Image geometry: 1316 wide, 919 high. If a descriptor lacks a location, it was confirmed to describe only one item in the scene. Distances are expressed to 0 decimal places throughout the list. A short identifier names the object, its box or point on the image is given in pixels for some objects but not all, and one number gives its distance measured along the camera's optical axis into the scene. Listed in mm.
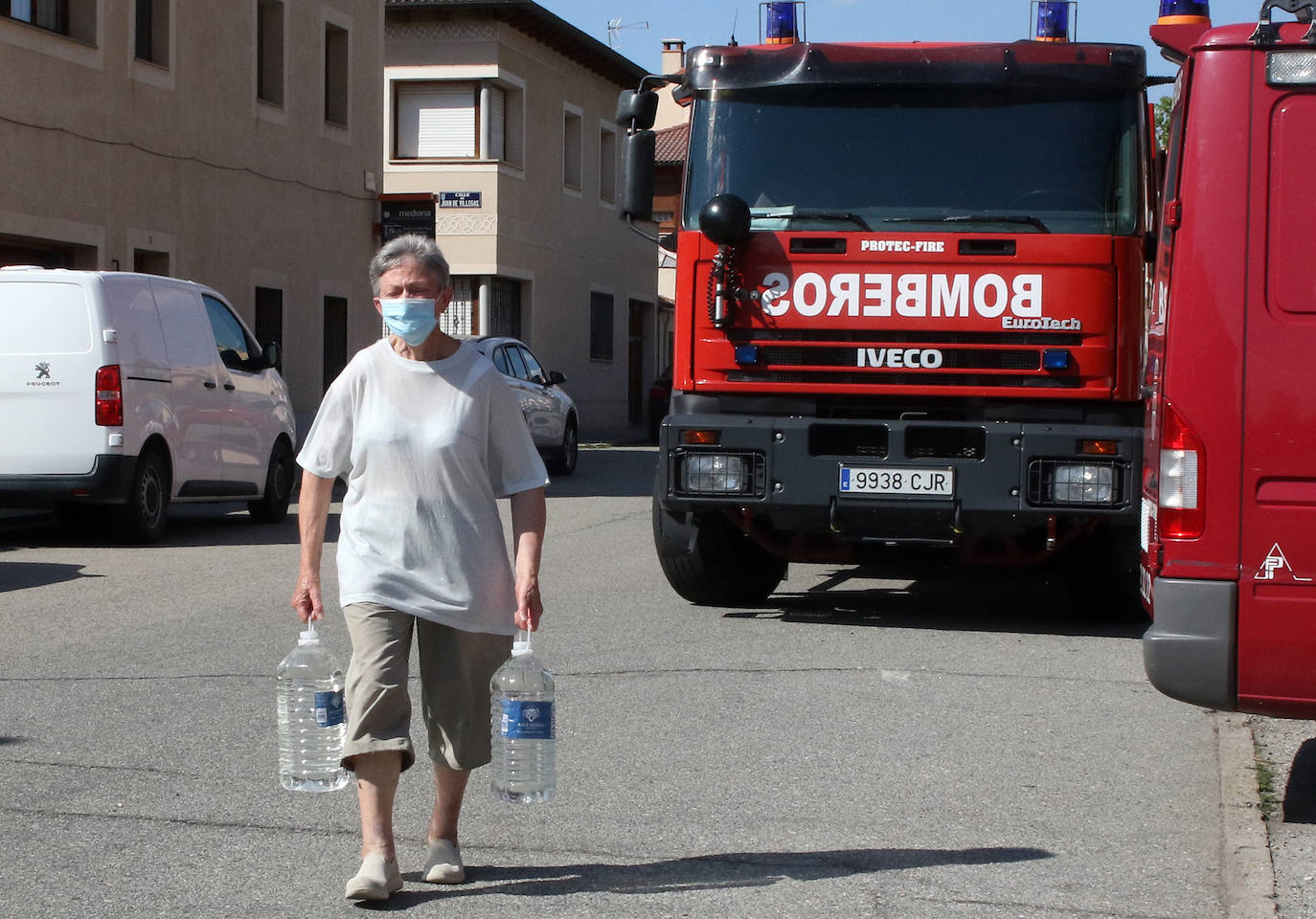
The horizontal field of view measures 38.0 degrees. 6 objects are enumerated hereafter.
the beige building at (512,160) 34656
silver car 22281
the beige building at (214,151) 20469
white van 13062
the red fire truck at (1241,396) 5348
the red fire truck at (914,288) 9211
